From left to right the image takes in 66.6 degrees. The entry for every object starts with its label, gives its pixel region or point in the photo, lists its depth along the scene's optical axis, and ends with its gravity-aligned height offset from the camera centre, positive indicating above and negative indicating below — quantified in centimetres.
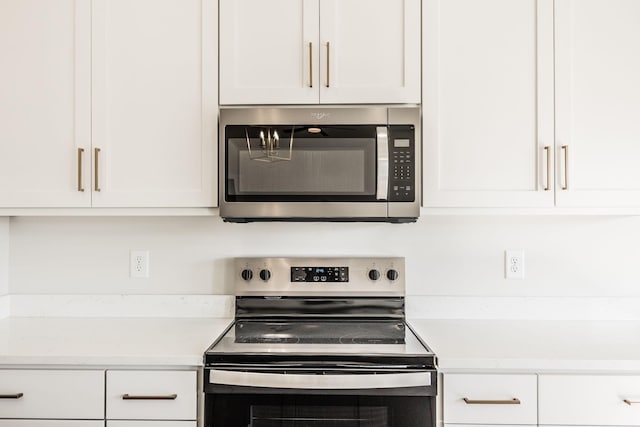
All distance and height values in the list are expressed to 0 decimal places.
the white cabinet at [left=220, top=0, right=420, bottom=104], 170 +56
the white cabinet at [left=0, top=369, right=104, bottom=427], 145 -54
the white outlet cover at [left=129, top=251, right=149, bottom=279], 203 -22
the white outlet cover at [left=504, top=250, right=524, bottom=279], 199 -21
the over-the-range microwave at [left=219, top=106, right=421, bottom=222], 166 +17
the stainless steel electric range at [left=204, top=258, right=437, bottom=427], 140 -50
